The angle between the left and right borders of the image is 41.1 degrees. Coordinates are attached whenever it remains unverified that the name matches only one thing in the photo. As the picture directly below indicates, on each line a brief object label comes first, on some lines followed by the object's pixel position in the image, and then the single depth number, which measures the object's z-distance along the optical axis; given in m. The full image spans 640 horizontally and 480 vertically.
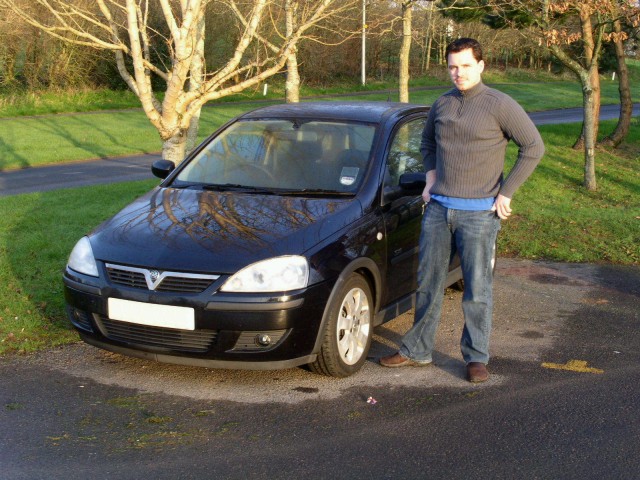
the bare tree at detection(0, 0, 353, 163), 8.34
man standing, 4.99
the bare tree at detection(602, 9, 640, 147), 19.39
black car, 4.83
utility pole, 44.09
